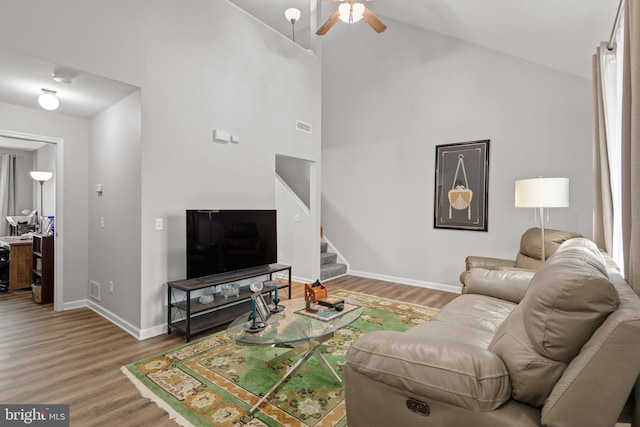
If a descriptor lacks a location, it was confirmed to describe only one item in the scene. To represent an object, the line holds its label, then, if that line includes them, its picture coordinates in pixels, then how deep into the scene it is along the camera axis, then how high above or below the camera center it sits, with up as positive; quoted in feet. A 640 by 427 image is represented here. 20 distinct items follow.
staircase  18.58 -3.26
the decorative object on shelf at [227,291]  11.88 -2.93
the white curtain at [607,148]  8.28 +1.75
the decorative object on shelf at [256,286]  8.10 -1.89
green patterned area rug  6.41 -4.00
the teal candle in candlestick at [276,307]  8.28 -2.48
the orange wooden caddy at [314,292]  8.48 -2.12
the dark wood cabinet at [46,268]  13.42 -2.36
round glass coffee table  6.68 -2.57
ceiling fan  10.66 +6.61
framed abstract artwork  15.15 +1.24
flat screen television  10.78 -1.05
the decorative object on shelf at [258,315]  7.20 -2.41
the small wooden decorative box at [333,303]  8.31 -2.38
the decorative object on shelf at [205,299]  10.99 -2.99
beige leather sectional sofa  3.19 -1.81
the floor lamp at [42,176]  17.30 +1.94
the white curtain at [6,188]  20.35 +1.48
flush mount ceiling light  10.01 +3.46
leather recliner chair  8.65 -1.80
